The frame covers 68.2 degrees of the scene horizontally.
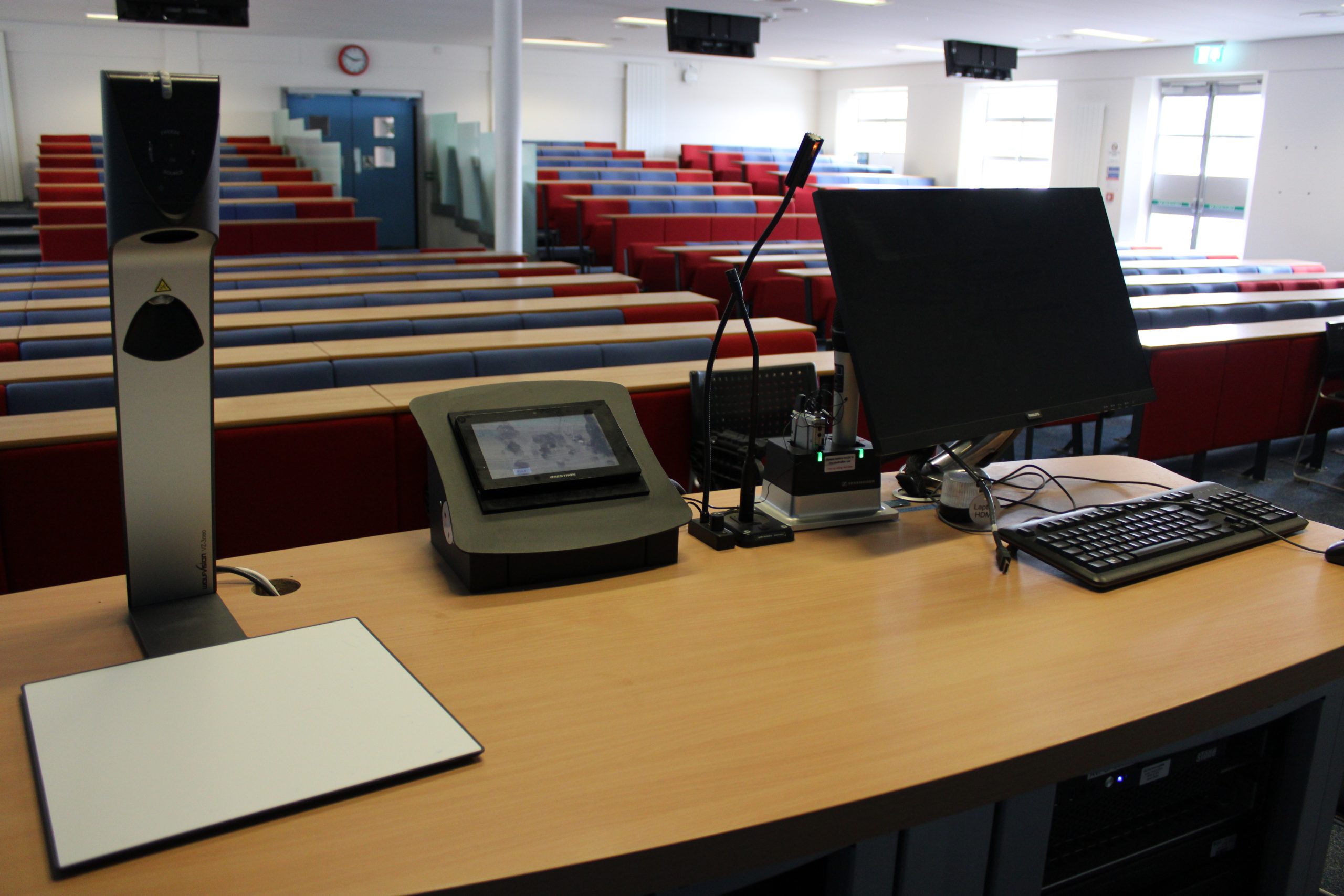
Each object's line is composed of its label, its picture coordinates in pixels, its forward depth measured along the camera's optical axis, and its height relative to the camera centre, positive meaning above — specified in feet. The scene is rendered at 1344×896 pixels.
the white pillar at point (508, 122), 24.31 +2.24
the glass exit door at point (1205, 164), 38.01 +3.03
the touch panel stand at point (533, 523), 4.14 -1.29
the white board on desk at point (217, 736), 2.61 -1.55
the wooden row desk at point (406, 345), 9.28 -1.48
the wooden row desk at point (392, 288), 14.05 -1.26
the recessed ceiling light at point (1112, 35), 35.68 +7.27
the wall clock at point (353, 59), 46.01 +6.67
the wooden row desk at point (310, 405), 7.02 -1.57
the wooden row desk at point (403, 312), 11.78 -1.38
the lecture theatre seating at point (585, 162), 43.24 +2.35
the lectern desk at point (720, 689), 2.59 -1.57
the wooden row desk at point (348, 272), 15.94 -1.17
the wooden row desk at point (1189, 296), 17.67 -0.99
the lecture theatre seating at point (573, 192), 33.58 +0.89
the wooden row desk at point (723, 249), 23.89 -0.65
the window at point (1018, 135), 47.14 +4.72
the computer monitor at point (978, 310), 4.37 -0.36
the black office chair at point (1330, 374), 14.64 -1.88
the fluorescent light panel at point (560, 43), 46.65 +8.03
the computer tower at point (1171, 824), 4.29 -2.62
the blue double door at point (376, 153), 43.65 +2.43
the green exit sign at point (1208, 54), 37.04 +6.89
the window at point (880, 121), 55.83 +6.04
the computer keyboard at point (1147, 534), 4.46 -1.39
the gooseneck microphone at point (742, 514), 4.57 -1.40
